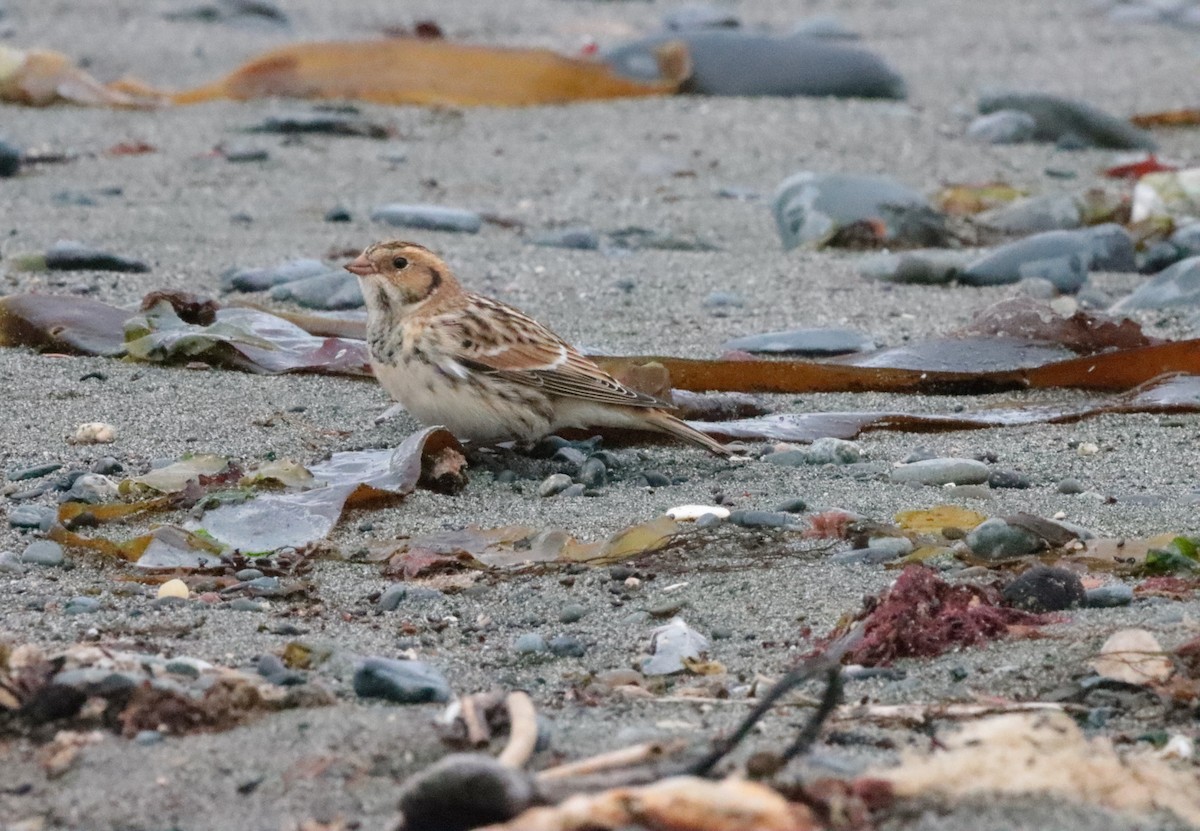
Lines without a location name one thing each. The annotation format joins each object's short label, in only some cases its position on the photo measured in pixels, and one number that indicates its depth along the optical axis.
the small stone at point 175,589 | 9.39
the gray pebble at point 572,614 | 9.16
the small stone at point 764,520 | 10.34
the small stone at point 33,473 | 11.09
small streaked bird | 12.30
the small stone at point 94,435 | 11.80
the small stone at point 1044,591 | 8.84
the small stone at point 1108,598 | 8.87
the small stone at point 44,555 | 9.77
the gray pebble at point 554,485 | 11.55
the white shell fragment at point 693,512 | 10.59
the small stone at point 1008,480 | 11.27
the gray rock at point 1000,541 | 9.70
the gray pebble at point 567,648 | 8.73
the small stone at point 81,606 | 9.02
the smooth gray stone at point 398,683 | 7.73
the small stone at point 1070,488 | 11.05
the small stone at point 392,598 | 9.40
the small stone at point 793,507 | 10.67
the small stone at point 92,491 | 10.79
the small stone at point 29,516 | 10.26
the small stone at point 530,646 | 8.75
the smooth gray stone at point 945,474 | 11.30
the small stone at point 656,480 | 11.73
